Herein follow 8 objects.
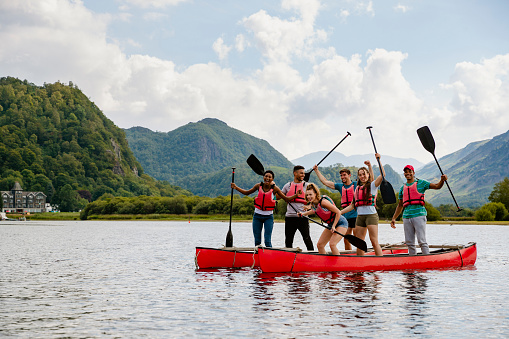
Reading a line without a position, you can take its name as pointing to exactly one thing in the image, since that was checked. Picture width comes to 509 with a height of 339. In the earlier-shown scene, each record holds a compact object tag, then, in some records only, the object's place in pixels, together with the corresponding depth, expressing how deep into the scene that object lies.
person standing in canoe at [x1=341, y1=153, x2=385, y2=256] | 15.34
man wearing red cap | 16.12
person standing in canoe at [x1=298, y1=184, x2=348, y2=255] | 14.91
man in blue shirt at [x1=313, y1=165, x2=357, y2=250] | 16.28
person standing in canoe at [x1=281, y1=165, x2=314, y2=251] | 16.08
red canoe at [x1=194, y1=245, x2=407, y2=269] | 17.95
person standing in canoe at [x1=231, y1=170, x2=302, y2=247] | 16.14
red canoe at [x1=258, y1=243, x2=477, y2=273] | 15.96
